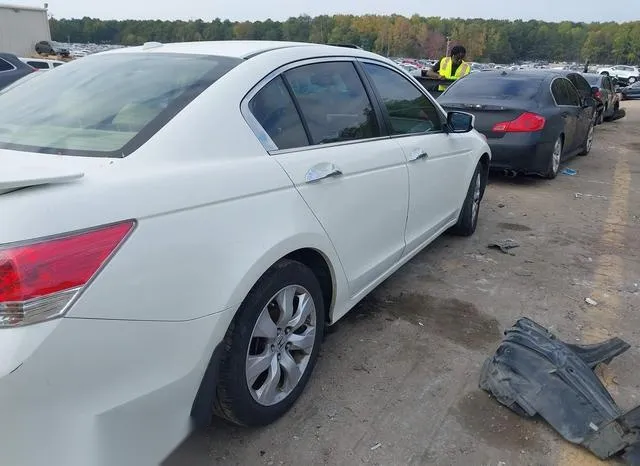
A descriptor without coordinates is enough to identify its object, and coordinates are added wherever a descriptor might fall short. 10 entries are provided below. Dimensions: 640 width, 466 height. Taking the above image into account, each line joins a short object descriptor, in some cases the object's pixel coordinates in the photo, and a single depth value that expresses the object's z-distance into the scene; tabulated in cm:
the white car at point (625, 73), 5410
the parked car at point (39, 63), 1460
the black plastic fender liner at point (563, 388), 238
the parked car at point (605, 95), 1492
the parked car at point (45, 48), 2815
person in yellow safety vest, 952
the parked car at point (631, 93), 3081
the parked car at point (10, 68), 1012
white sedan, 152
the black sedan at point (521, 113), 721
